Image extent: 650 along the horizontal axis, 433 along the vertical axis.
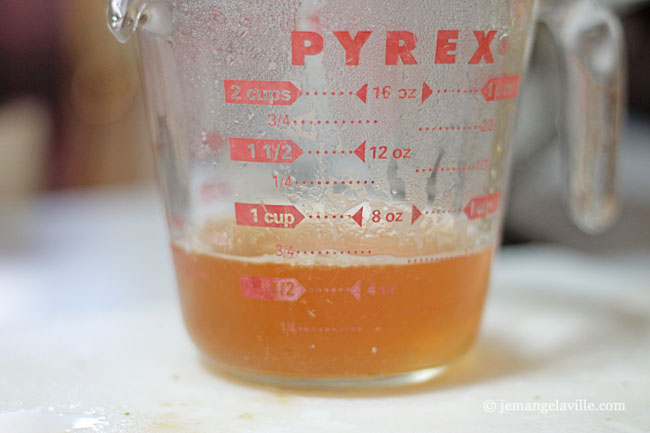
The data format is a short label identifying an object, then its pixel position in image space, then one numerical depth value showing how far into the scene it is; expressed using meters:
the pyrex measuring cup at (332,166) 0.45
